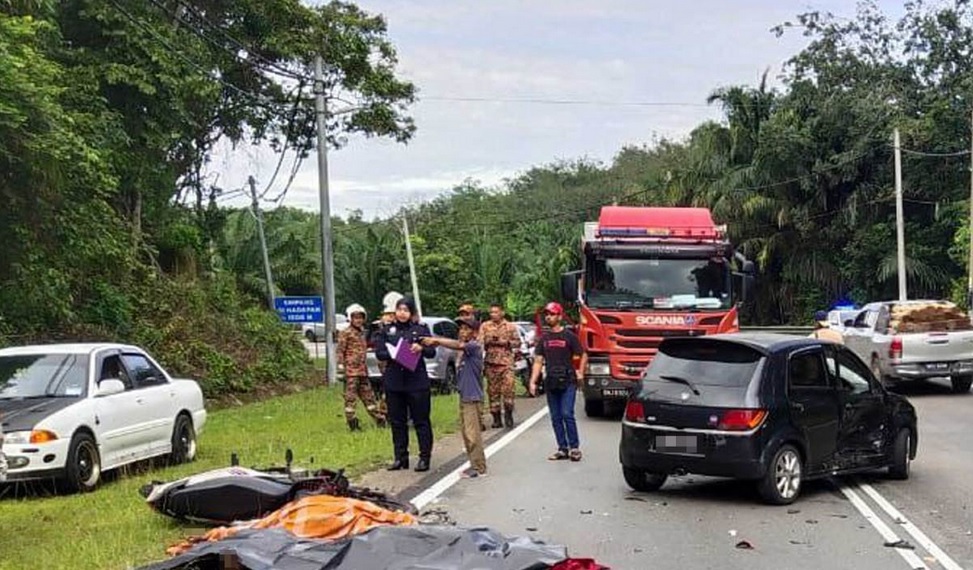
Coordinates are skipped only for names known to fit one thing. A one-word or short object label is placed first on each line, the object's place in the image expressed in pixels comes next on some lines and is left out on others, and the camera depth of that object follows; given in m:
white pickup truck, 21.00
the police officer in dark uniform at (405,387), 11.37
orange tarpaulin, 6.91
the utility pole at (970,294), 30.61
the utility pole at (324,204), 26.77
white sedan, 10.21
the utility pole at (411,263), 44.14
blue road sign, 28.25
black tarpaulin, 6.04
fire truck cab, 16.66
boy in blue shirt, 11.40
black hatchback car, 9.66
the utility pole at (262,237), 37.54
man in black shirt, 12.45
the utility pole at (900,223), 36.28
